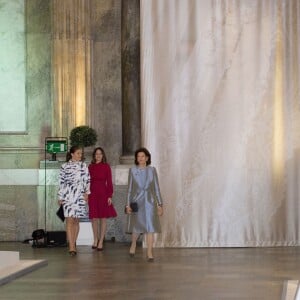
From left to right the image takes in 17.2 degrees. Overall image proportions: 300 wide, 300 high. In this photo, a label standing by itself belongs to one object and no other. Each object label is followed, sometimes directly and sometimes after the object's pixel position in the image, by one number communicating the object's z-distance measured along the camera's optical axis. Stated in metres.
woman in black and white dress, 14.07
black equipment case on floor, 15.49
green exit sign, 15.92
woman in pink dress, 15.00
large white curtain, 15.44
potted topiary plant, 15.62
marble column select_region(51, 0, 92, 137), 16.39
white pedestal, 15.79
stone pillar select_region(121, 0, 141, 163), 16.62
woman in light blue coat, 13.36
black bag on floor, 15.45
